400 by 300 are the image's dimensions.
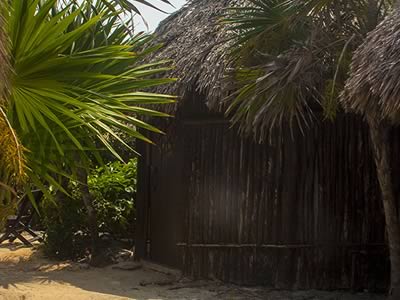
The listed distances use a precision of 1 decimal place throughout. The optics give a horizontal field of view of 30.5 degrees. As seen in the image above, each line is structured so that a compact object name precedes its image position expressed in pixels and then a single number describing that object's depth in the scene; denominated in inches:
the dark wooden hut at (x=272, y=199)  332.2
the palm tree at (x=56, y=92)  178.2
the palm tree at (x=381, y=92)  220.7
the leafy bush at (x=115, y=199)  430.3
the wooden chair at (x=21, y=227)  465.9
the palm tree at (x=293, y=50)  261.4
